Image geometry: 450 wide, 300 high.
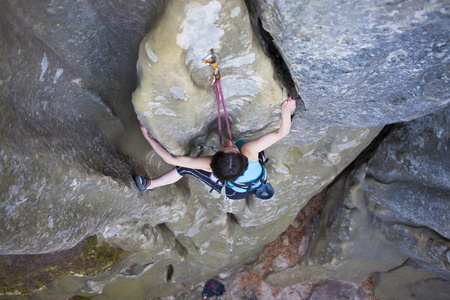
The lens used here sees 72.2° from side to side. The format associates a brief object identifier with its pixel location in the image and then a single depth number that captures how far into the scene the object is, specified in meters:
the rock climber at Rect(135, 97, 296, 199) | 3.29
